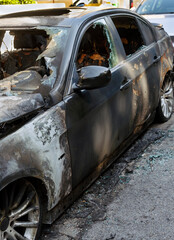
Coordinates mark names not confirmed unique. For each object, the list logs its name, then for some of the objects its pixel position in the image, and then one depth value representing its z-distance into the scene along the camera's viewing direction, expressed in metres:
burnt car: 2.44
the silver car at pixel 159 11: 7.79
